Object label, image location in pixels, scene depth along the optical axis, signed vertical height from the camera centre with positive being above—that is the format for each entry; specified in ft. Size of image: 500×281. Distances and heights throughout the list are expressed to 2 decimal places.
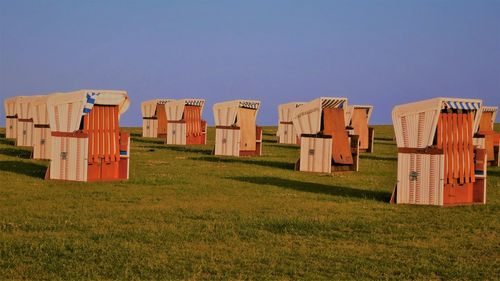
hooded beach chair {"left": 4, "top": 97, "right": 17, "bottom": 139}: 175.44 +1.33
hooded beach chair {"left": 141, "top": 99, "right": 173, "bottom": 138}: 198.90 +1.87
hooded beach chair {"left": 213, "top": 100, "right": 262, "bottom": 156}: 133.18 +0.00
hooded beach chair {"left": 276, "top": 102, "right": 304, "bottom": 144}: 181.06 +1.33
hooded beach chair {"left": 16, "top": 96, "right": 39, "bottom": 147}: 141.49 -0.30
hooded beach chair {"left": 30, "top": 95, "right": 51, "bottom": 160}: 109.40 -1.74
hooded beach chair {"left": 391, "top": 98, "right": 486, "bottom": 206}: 65.62 -1.31
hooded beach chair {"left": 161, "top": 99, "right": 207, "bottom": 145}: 169.05 +1.50
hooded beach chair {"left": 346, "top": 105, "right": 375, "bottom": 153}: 149.59 +1.97
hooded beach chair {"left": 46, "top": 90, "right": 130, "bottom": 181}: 78.69 -0.95
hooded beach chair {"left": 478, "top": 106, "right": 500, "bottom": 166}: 121.08 -1.07
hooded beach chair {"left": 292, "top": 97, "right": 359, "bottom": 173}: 99.81 -0.65
